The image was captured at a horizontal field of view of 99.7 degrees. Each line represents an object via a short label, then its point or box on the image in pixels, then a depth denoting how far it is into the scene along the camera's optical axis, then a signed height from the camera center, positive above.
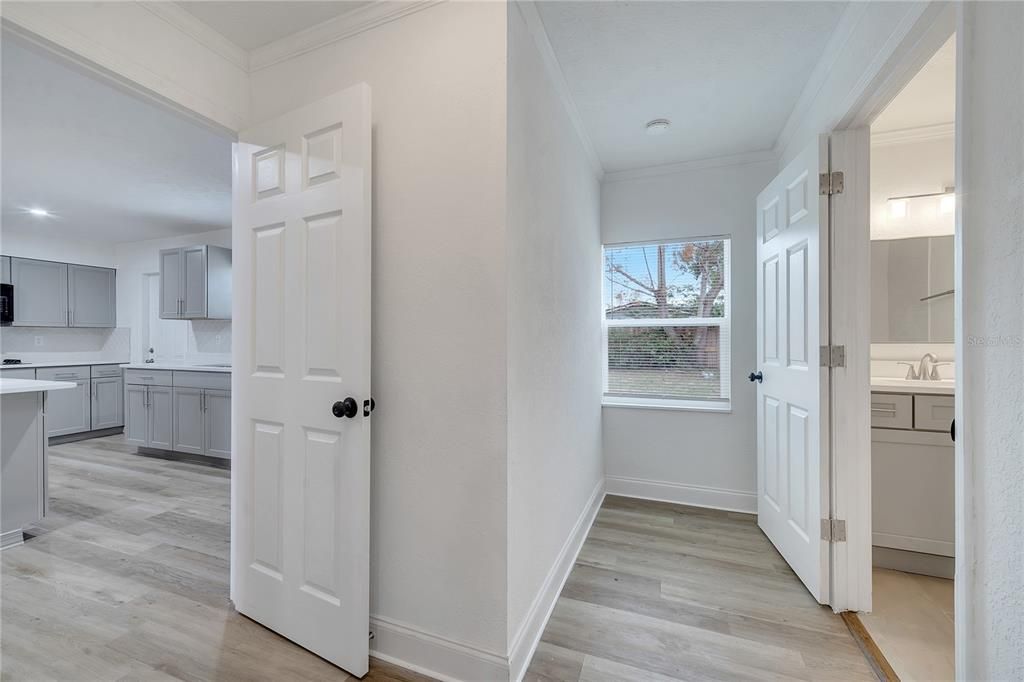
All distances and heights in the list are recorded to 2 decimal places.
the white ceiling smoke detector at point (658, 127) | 2.58 +1.31
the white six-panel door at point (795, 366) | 1.97 -0.13
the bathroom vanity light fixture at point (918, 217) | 2.54 +0.75
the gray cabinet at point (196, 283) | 4.85 +0.66
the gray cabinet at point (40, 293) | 5.05 +0.58
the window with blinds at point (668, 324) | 3.21 +0.13
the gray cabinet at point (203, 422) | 4.20 -0.81
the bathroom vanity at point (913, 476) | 2.17 -0.69
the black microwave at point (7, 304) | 4.85 +0.41
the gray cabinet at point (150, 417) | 4.50 -0.81
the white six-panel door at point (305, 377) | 1.55 -0.14
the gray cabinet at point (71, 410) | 5.01 -0.83
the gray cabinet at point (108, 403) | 5.45 -0.80
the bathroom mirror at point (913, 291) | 2.49 +0.30
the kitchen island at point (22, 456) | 2.54 -0.71
